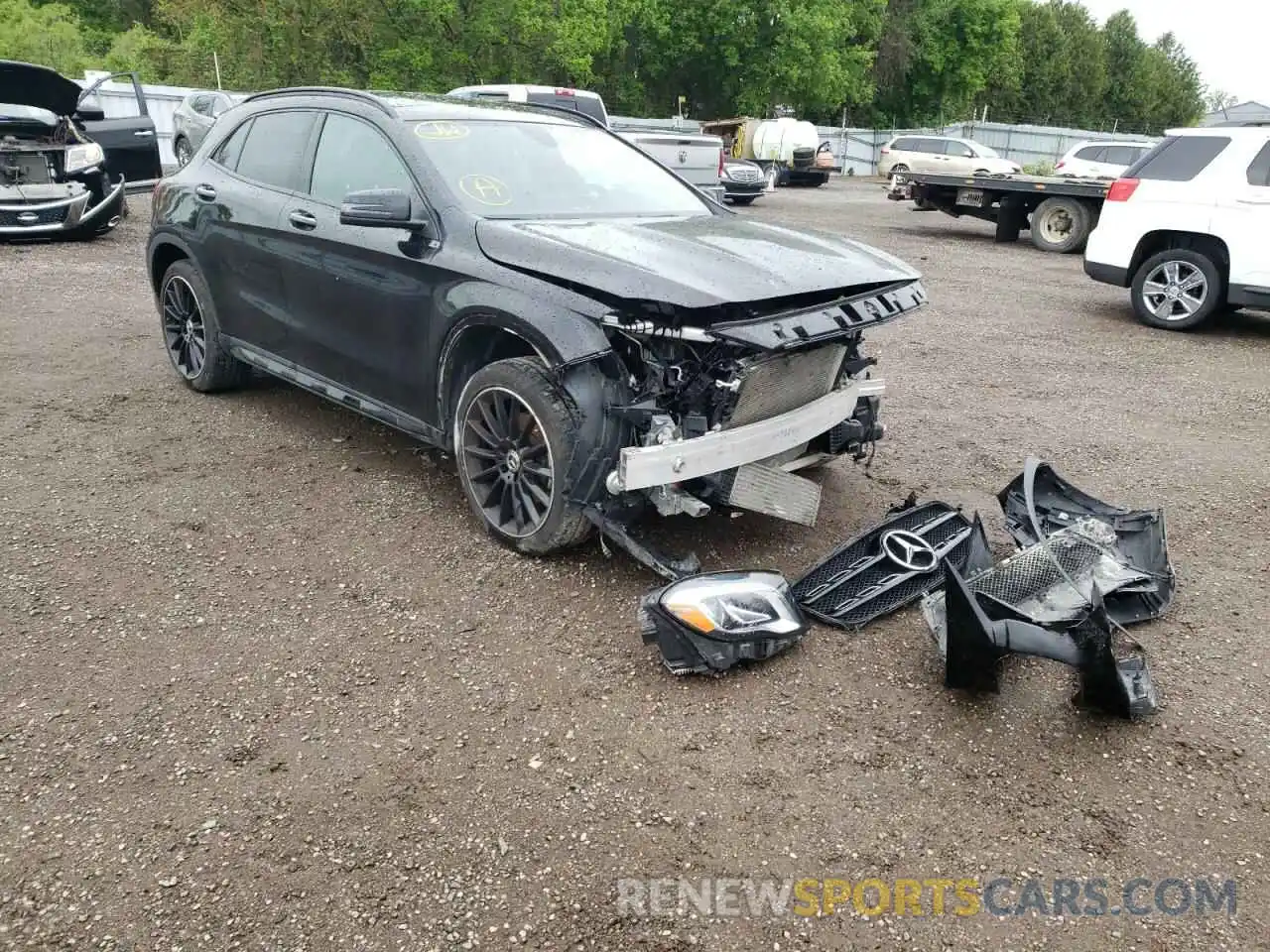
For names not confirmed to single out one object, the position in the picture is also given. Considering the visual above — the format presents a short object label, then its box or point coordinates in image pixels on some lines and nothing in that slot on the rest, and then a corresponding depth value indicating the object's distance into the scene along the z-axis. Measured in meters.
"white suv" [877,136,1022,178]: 24.49
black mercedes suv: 3.35
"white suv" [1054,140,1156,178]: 21.55
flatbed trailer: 13.30
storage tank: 26.77
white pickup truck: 15.40
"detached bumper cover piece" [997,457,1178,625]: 3.53
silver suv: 16.27
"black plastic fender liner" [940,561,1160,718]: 2.80
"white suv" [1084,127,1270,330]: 8.00
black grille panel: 3.50
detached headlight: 3.05
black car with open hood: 10.26
